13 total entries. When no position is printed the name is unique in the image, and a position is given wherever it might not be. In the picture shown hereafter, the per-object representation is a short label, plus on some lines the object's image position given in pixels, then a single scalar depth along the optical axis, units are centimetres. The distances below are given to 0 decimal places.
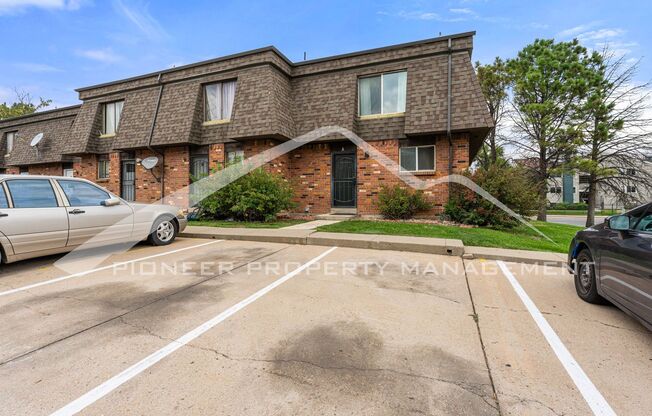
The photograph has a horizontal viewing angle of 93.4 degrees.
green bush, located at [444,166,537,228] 950
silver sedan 480
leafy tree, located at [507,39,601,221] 1800
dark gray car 272
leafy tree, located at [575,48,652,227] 1712
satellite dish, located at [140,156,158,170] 1309
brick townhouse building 1058
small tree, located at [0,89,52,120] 3019
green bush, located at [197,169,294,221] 1024
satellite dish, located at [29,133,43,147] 1717
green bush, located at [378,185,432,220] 1052
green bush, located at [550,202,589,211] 4409
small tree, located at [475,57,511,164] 2194
